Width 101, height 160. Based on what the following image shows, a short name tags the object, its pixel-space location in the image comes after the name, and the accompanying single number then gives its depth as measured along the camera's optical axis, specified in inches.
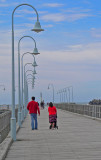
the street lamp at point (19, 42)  1171.3
